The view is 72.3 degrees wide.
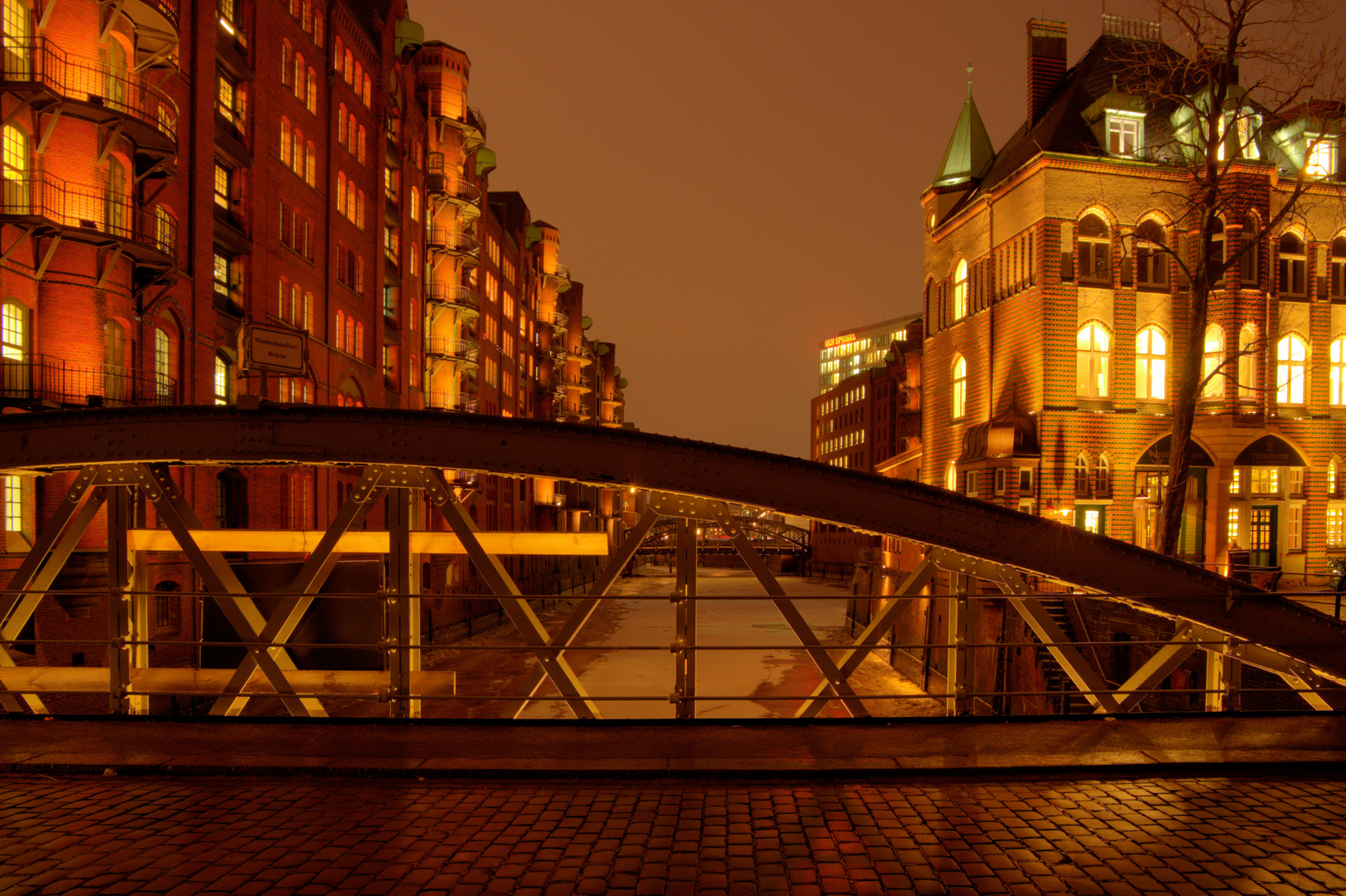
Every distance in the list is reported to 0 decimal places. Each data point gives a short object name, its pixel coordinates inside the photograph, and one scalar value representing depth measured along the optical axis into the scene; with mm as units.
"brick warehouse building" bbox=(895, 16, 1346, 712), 27625
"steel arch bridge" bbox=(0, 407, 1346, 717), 7633
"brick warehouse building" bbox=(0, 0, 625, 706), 18359
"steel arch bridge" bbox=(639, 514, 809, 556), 104438
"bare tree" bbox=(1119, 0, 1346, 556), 18594
